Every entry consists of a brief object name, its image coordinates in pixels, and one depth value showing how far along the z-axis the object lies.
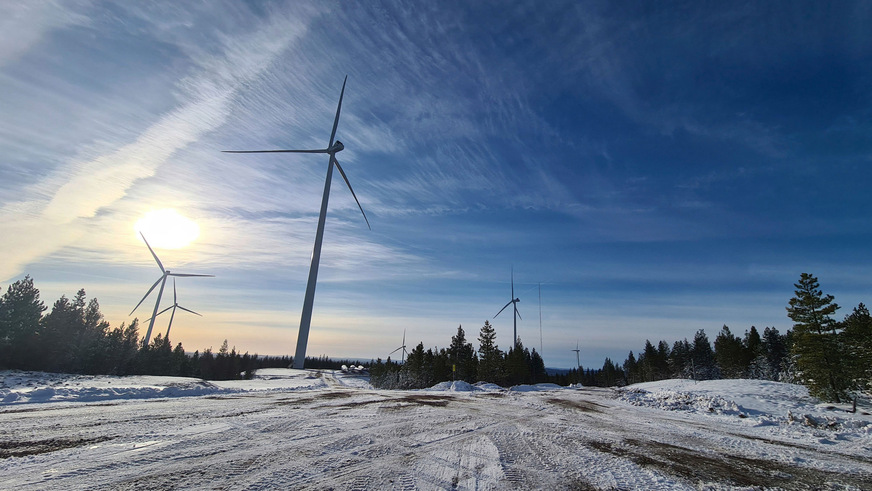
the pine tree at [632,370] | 96.19
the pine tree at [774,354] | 63.78
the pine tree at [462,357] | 66.31
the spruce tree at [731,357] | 69.44
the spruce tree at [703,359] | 80.31
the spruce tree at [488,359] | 61.69
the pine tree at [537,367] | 90.38
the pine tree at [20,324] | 41.09
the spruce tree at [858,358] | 22.89
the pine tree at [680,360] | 82.00
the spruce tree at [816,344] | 23.20
